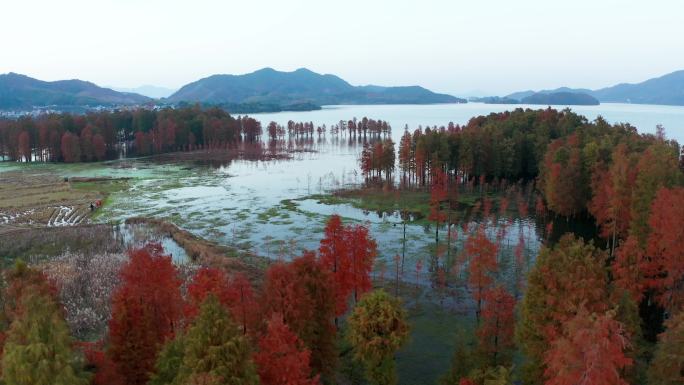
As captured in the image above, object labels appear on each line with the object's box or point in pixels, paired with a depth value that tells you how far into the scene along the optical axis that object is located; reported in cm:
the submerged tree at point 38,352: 1672
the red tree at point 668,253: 3394
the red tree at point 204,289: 2534
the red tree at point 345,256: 3281
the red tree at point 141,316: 2392
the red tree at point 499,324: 2723
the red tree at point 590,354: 1602
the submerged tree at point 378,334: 2512
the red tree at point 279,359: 2008
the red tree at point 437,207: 5534
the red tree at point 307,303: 2514
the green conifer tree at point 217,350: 1761
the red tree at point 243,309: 2527
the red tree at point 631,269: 3325
